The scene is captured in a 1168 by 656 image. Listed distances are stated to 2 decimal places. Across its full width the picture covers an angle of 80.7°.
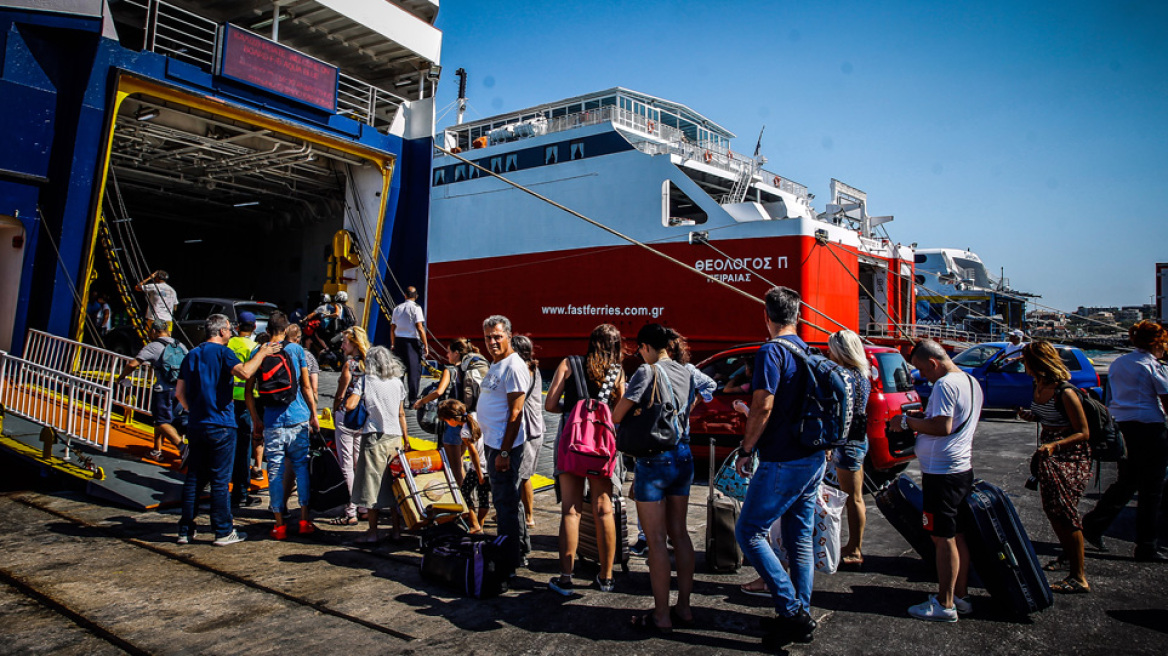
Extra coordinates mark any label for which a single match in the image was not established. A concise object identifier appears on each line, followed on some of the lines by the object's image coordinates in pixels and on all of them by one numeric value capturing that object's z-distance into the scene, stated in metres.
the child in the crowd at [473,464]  5.07
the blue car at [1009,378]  11.23
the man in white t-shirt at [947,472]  3.48
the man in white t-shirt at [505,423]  4.14
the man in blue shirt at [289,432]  4.94
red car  6.12
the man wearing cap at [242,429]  5.82
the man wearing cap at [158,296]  8.87
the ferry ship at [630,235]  14.34
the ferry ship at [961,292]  27.05
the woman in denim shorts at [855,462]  4.18
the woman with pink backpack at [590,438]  3.78
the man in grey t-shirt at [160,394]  6.47
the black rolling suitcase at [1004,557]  3.52
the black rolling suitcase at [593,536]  4.25
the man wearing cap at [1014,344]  11.79
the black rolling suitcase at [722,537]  4.32
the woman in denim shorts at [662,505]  3.38
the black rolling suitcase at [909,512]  4.06
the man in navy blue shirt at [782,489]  3.20
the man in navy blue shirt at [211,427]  4.74
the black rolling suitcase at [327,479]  5.30
